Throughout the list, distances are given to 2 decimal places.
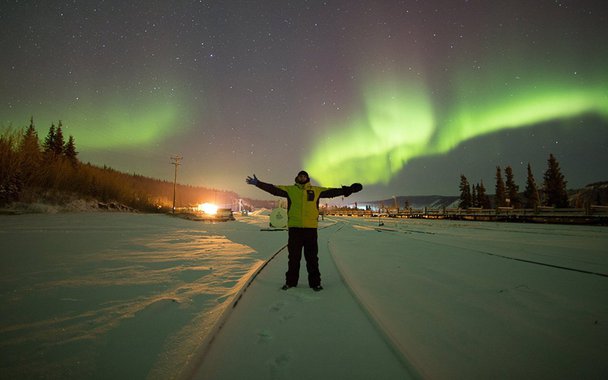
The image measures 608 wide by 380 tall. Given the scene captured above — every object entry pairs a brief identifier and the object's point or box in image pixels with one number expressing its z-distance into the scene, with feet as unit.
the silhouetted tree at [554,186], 165.17
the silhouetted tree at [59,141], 197.38
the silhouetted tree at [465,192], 235.40
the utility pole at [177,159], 196.03
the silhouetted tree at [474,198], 233.80
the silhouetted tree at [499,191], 214.69
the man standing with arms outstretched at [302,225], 16.33
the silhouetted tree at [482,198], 228.84
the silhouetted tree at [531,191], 196.34
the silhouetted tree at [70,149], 199.41
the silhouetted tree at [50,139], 198.80
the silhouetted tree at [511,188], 206.80
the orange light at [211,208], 184.38
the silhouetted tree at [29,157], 92.25
